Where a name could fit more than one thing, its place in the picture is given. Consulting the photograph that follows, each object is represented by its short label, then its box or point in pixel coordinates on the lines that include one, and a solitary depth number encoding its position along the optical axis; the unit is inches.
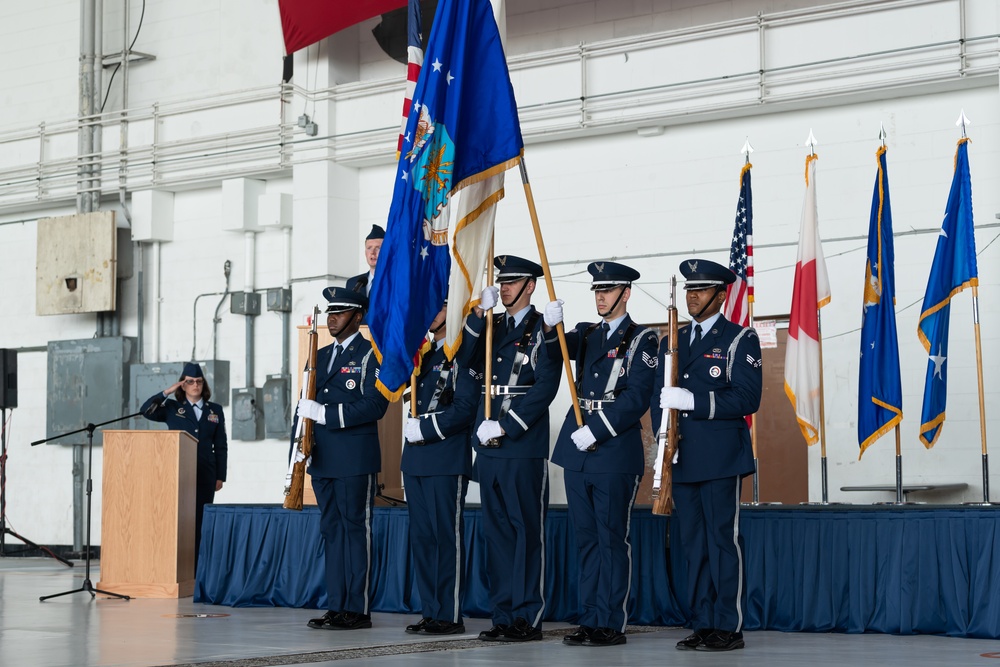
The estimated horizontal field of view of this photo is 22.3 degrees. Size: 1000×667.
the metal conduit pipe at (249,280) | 971.5
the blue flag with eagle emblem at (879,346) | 597.5
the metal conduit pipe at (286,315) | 948.2
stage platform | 458.2
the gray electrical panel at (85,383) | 1016.9
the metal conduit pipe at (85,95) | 1041.4
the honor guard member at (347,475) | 491.4
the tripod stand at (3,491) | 901.8
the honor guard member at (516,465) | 449.6
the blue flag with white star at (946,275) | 593.3
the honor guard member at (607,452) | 436.4
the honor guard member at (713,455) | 425.1
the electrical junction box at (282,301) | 944.0
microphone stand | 620.2
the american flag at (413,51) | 478.3
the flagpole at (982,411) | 550.7
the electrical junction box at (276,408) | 937.4
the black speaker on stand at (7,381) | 920.1
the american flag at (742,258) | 654.8
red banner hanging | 881.2
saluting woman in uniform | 709.8
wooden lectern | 630.3
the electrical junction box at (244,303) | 966.7
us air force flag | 449.0
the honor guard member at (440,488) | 467.2
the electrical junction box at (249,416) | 958.9
